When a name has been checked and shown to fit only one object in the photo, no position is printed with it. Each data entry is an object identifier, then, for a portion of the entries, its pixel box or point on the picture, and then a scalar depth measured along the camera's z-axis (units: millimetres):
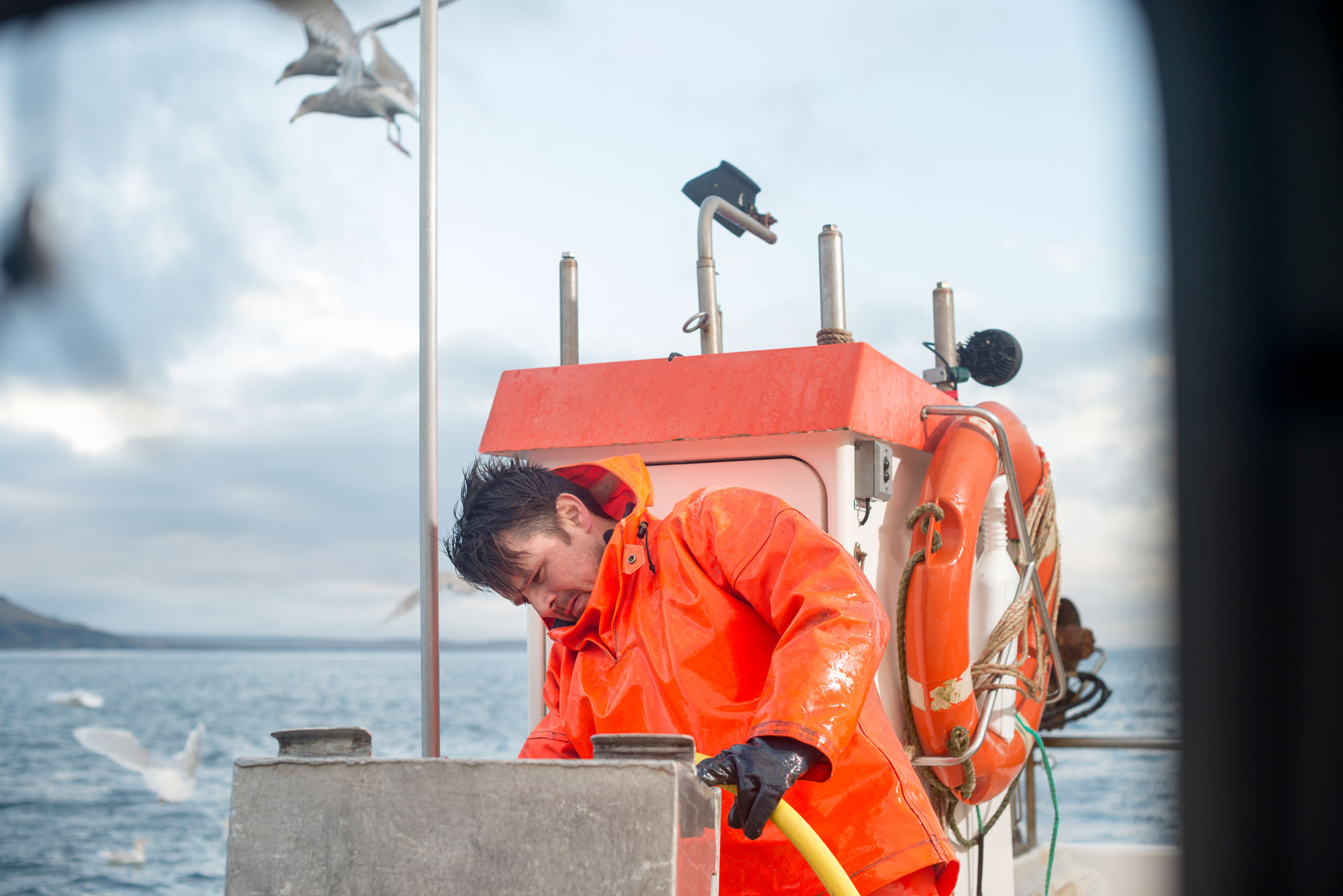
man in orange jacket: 1469
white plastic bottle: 2834
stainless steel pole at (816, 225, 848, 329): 2650
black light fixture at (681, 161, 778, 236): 3059
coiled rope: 2646
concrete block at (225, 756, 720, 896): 1046
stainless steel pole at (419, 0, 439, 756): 2070
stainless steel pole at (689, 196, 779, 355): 2916
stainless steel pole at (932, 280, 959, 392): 3350
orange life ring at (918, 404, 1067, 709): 2760
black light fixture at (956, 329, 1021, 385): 3305
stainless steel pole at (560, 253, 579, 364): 2850
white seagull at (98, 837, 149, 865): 24047
